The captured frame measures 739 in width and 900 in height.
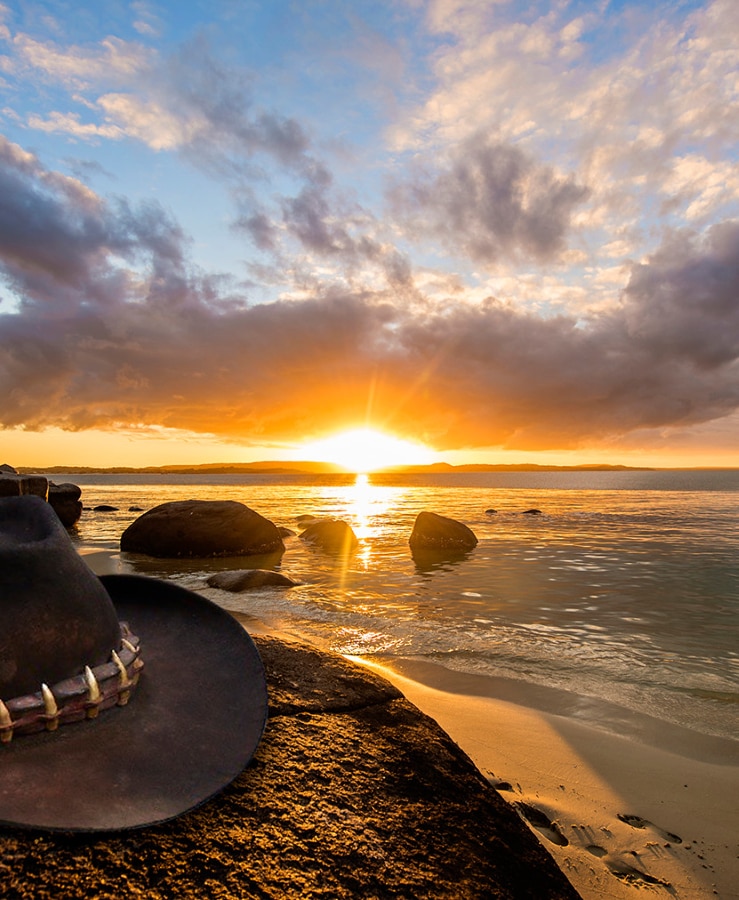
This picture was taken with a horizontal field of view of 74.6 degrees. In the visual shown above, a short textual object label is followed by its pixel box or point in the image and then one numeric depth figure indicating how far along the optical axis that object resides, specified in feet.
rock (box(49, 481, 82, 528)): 71.38
